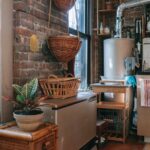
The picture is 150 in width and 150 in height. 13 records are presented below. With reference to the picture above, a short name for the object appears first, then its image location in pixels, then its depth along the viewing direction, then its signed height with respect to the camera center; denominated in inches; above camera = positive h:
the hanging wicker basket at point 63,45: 71.1 +9.8
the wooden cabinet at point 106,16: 128.0 +38.8
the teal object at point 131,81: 110.5 -6.6
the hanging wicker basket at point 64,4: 76.5 +27.7
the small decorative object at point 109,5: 128.4 +45.2
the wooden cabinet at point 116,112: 104.2 -24.8
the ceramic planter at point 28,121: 49.2 -13.4
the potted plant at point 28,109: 49.4 -10.6
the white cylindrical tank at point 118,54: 117.3 +10.4
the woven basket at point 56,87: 64.6 -5.8
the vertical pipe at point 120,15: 120.0 +36.3
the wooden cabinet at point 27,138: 47.7 -18.0
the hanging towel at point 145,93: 101.2 -12.7
